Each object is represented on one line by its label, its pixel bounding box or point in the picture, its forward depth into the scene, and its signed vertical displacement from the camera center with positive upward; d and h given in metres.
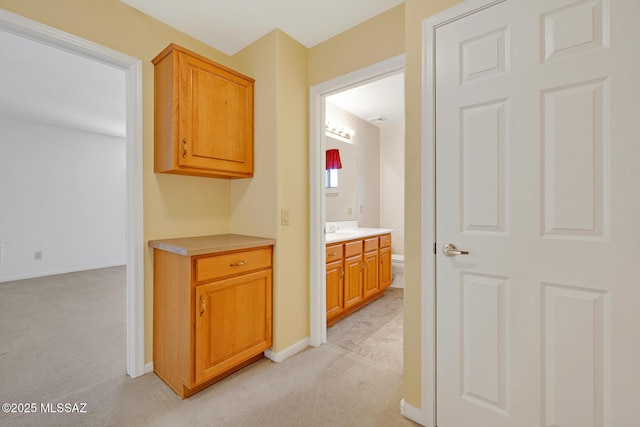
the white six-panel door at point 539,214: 1.05 -0.01
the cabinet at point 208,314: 1.67 -0.66
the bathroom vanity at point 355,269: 2.76 -0.63
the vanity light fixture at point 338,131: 3.61 +1.09
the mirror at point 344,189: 3.76 +0.31
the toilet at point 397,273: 4.13 -0.90
